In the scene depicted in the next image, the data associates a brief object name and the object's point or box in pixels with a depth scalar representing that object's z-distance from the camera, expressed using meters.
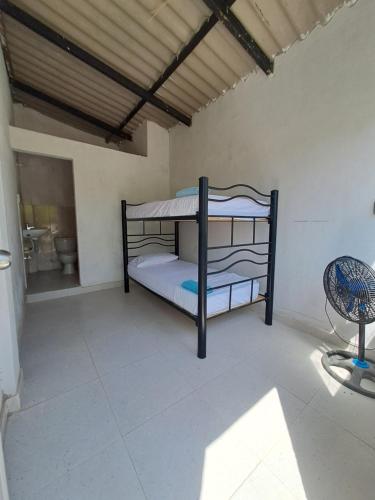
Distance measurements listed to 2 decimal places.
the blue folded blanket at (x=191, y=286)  1.87
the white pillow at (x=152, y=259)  3.05
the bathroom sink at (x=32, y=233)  3.60
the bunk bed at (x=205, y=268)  1.71
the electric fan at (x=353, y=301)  1.45
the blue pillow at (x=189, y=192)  1.98
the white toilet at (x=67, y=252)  3.91
